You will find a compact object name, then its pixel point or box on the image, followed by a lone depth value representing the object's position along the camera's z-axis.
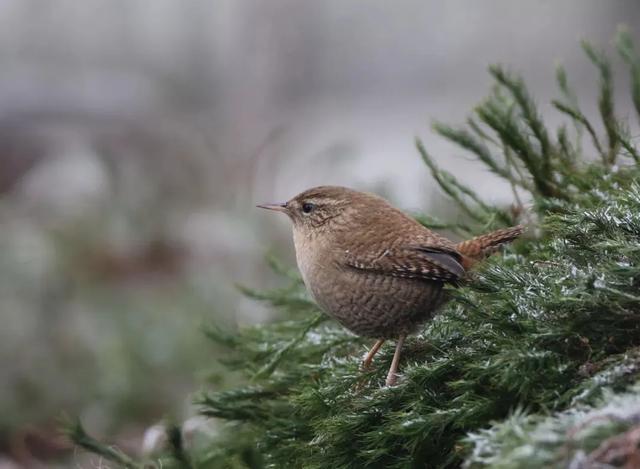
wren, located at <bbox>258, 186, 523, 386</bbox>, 5.58
